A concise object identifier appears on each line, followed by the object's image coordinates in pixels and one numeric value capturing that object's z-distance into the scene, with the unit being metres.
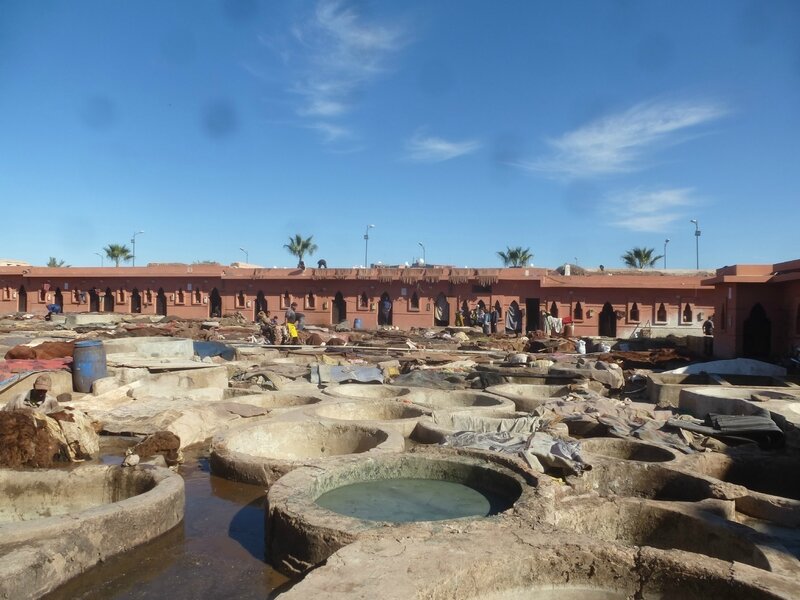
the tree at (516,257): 57.62
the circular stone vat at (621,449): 8.20
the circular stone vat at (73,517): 4.21
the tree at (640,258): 54.88
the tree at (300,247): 62.28
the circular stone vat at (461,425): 8.68
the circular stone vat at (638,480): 6.98
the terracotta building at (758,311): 16.11
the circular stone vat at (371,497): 4.50
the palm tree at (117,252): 64.94
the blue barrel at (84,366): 10.53
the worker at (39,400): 8.30
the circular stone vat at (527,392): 11.16
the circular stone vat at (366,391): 11.91
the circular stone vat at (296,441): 7.38
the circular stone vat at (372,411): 10.11
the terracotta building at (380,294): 28.06
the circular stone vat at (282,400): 10.89
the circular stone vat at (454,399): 11.01
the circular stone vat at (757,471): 7.70
